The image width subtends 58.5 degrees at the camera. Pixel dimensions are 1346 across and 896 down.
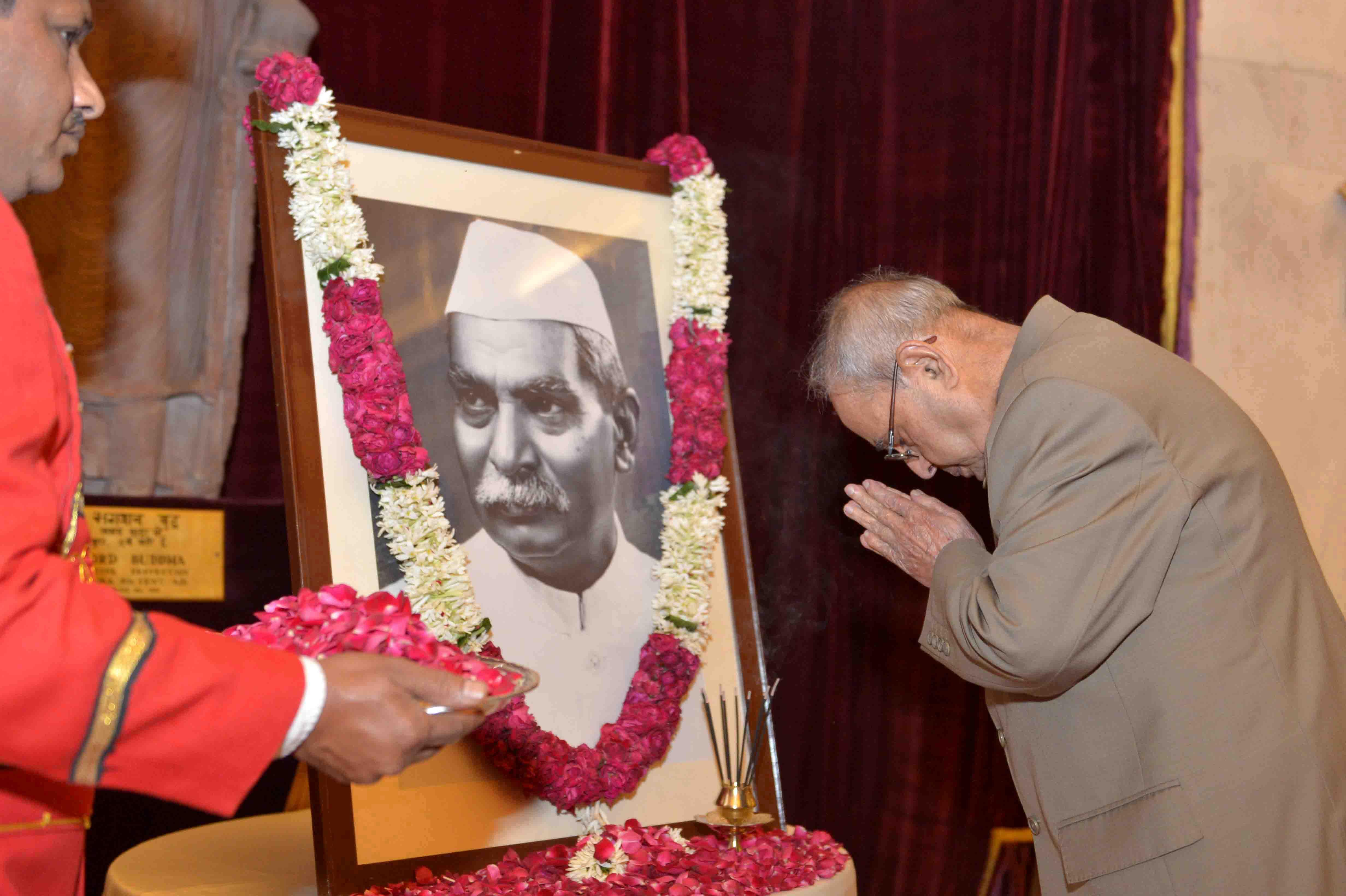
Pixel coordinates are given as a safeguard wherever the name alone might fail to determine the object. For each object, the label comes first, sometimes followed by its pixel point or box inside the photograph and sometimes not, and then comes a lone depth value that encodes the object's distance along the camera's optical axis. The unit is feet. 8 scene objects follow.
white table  7.95
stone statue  11.84
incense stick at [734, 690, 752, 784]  9.67
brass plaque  11.59
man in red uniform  3.99
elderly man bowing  6.78
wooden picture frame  7.75
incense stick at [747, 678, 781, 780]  9.75
